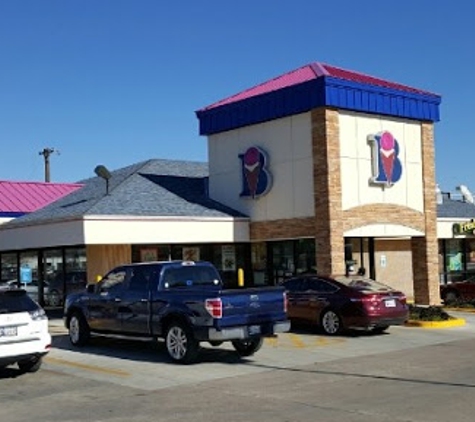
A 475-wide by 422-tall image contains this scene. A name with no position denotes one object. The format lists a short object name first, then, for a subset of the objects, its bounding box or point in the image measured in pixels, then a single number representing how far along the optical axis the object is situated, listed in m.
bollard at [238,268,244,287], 18.23
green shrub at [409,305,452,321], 19.06
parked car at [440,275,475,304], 26.50
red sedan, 16.80
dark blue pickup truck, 12.80
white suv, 11.58
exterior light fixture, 23.48
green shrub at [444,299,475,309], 24.01
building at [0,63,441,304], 21.48
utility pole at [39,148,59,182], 65.99
